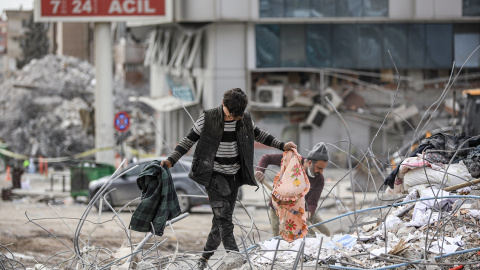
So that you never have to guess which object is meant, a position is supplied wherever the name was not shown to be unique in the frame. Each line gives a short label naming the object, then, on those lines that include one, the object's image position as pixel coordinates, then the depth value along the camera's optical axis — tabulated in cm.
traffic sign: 4718
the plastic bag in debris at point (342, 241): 1396
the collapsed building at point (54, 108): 6717
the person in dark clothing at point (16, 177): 4613
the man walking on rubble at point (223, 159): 1374
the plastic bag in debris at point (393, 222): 1533
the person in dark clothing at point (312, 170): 1609
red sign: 4953
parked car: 3645
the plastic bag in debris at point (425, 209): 1481
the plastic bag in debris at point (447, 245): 1315
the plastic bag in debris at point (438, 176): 1615
